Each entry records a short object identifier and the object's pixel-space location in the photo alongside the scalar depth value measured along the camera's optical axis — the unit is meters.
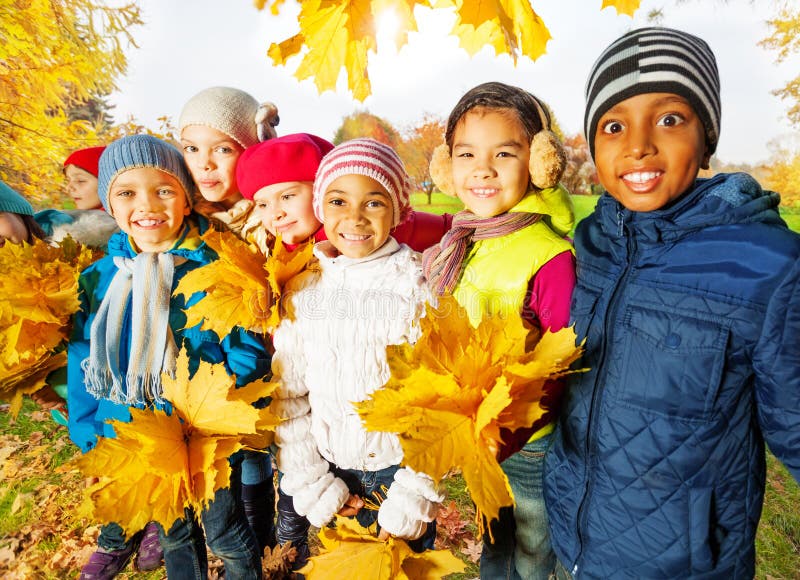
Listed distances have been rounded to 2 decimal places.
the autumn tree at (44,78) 3.81
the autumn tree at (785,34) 5.38
